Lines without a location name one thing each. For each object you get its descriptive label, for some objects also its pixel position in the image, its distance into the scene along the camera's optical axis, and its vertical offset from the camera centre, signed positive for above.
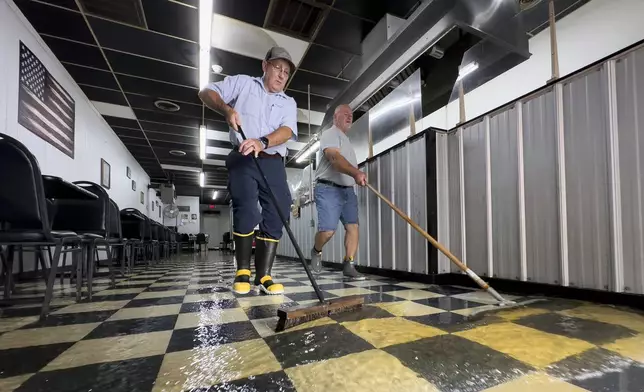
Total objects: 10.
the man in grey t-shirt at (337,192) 2.88 +0.27
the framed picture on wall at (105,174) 6.39 +1.01
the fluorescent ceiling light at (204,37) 3.39 +2.35
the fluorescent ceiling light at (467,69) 3.45 +1.72
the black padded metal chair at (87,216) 2.32 +0.03
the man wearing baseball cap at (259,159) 1.90 +0.39
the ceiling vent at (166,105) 5.80 +2.25
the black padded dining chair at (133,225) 4.07 -0.08
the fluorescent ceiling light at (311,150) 6.71 +1.61
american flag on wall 3.49 +1.53
